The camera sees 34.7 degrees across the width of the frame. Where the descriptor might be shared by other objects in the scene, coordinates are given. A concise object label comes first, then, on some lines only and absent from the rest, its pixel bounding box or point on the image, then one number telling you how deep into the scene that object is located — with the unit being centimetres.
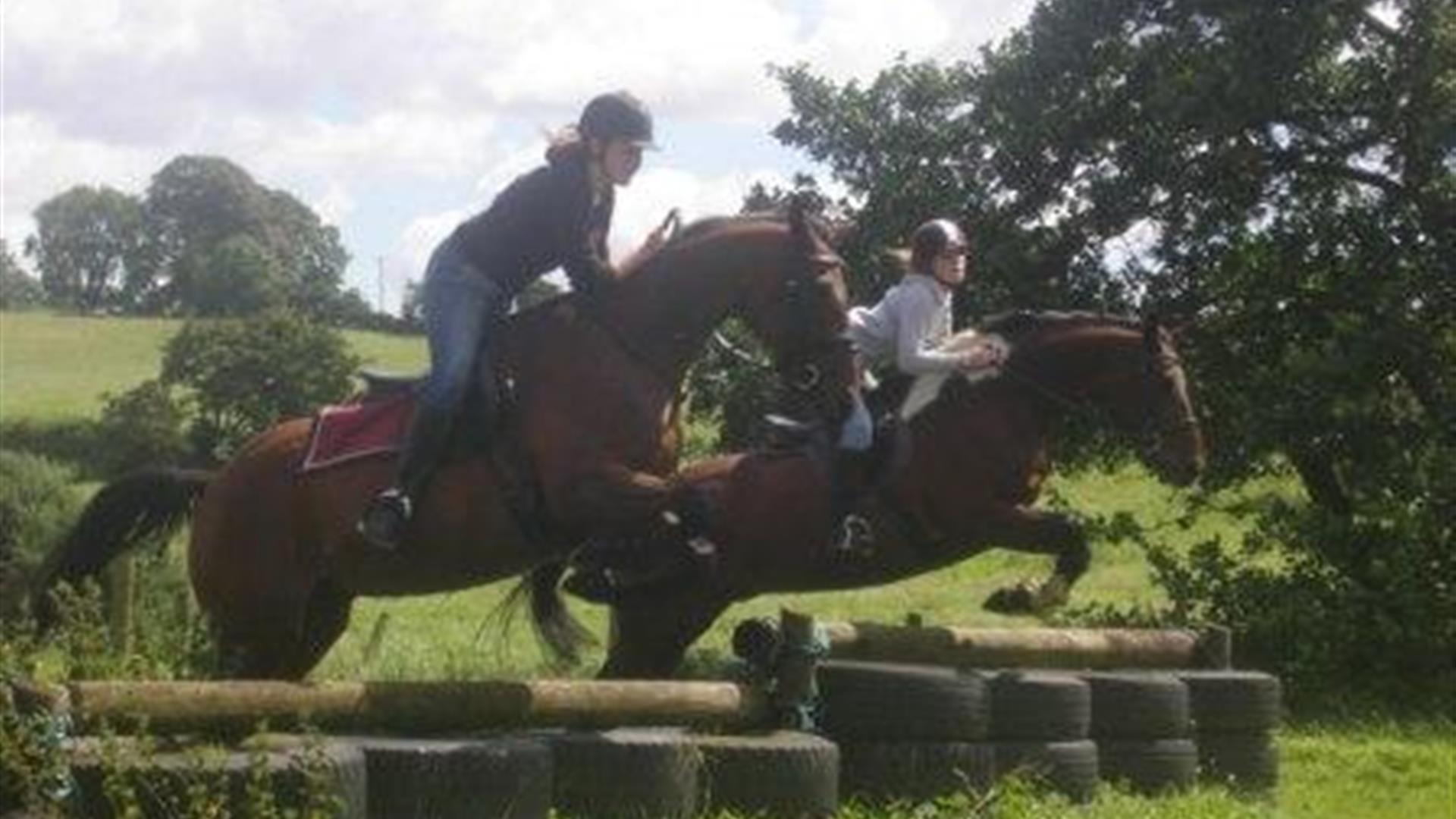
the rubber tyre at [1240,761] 1242
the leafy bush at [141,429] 4722
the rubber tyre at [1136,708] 1159
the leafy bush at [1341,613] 2003
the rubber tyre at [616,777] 840
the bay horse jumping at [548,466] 880
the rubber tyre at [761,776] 894
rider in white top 1179
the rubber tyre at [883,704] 1009
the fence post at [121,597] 1184
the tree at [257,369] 4944
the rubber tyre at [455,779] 758
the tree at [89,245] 11619
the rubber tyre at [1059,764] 1053
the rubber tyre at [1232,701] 1238
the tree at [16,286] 13088
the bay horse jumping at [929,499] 1179
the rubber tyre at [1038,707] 1062
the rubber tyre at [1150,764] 1158
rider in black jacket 895
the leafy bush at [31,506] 2555
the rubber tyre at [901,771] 1004
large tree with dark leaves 2038
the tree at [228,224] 10356
